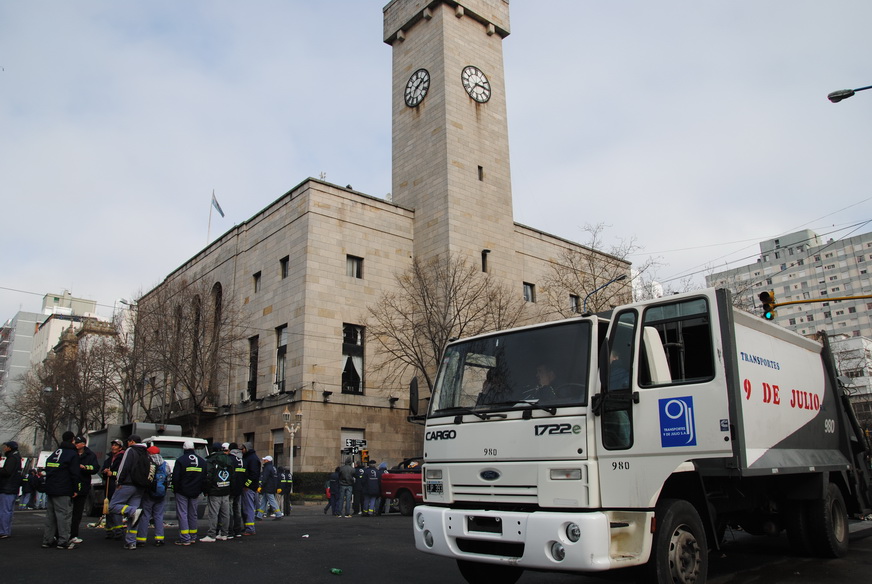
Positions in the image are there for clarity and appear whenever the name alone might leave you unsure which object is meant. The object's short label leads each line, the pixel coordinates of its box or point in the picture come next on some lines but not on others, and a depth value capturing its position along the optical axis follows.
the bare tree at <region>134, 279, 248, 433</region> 37.50
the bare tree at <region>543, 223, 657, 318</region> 33.69
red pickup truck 20.28
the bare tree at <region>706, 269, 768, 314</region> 32.81
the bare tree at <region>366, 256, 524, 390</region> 29.95
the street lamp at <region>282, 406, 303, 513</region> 29.00
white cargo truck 6.20
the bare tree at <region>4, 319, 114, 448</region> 46.25
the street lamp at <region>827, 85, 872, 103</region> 13.41
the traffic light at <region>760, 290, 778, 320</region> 17.42
